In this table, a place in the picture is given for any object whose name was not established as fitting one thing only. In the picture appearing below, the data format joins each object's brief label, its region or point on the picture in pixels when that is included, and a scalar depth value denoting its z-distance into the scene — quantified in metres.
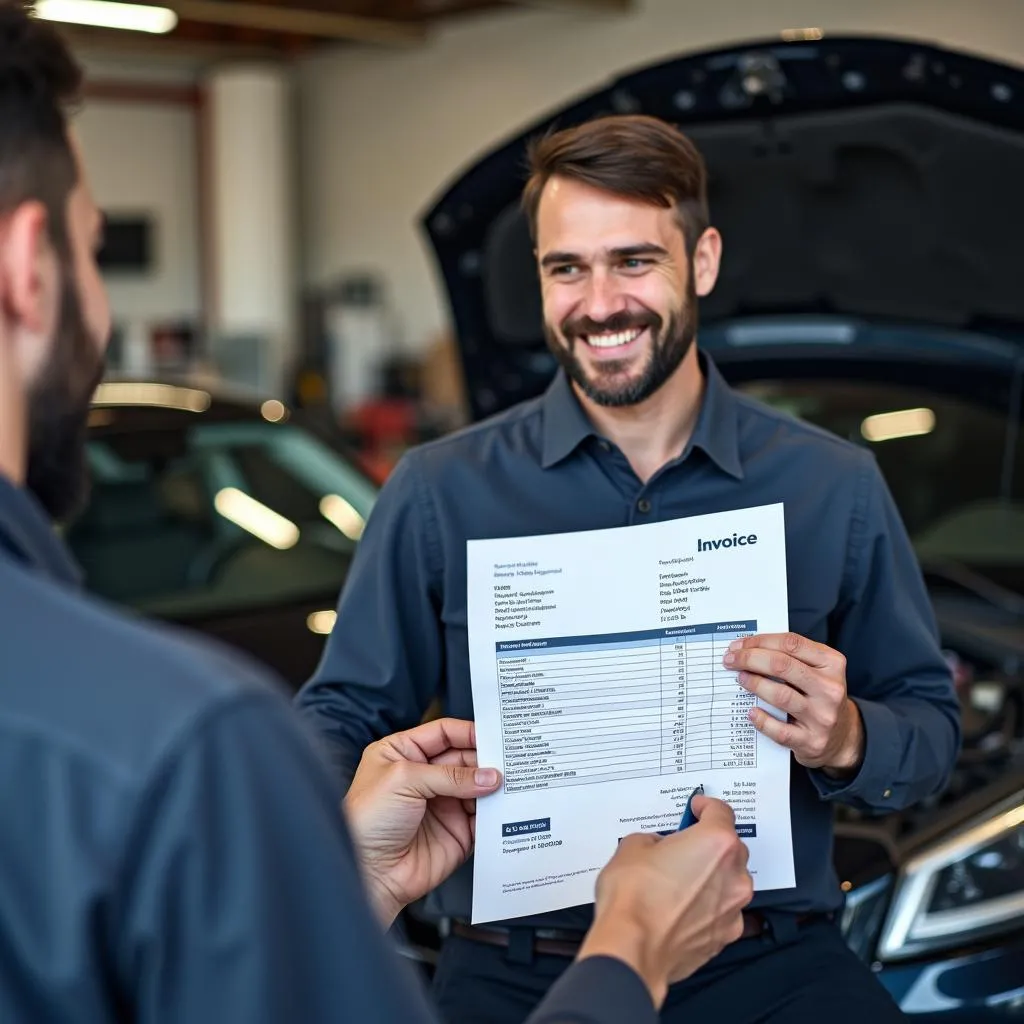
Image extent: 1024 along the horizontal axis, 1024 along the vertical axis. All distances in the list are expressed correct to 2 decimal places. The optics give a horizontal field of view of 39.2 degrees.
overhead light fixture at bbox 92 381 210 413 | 3.48
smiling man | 1.79
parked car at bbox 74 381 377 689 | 3.25
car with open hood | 2.11
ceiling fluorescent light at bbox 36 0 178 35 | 10.14
